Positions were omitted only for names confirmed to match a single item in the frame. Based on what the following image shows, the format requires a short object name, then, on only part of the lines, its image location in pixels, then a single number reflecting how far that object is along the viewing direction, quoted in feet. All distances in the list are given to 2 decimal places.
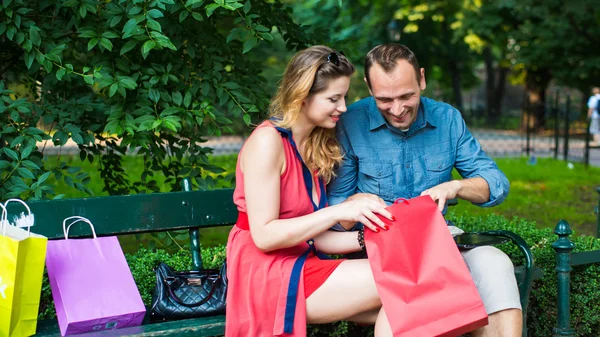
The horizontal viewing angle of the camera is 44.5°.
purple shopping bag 9.66
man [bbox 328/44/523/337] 10.95
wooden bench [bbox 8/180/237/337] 9.98
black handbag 10.32
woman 9.27
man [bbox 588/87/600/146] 61.82
